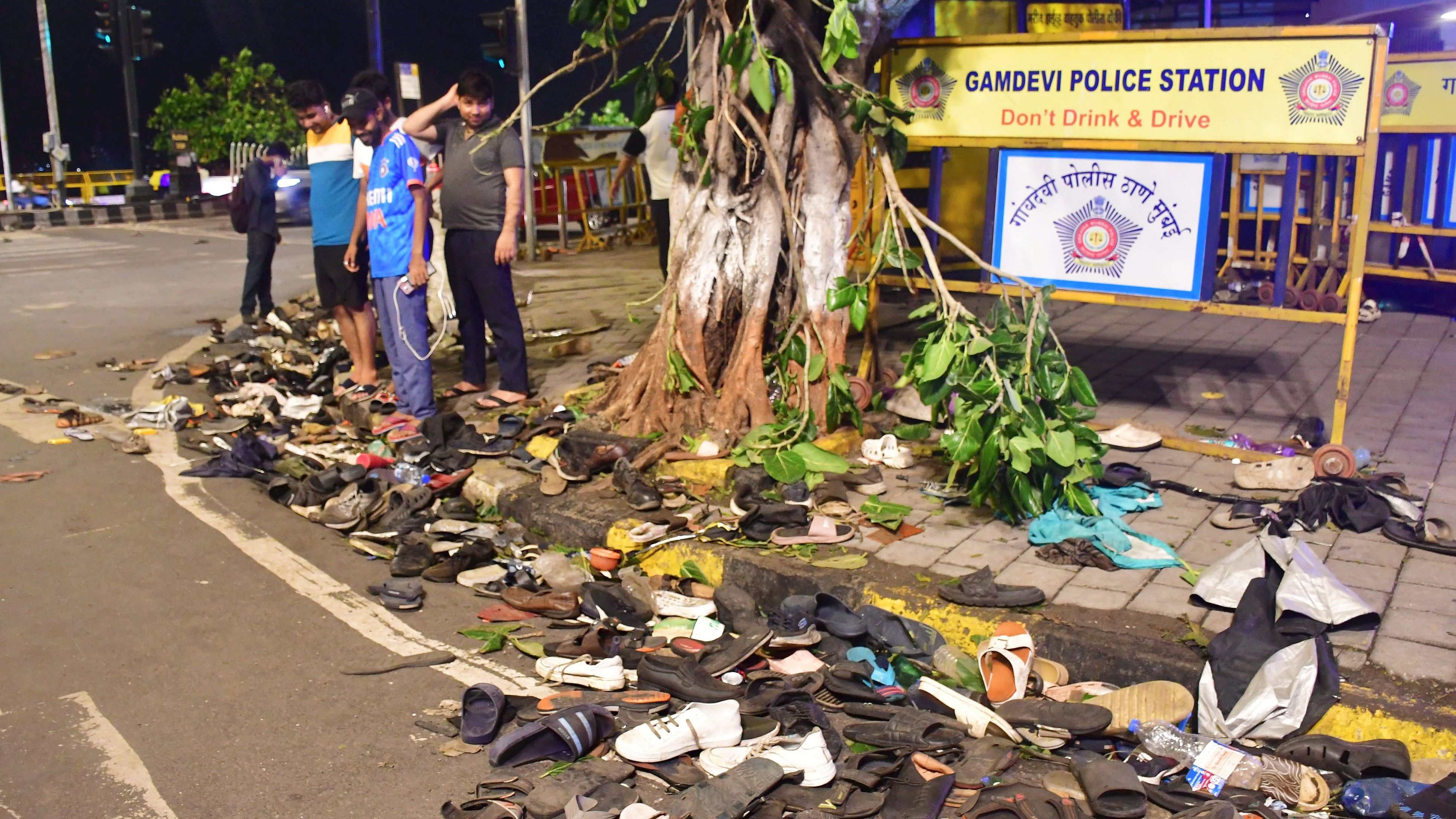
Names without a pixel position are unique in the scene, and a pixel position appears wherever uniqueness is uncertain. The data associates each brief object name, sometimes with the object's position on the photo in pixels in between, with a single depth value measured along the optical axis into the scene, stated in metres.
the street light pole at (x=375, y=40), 17.97
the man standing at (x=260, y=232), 11.07
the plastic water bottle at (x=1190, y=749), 3.42
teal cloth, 4.65
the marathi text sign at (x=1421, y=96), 9.51
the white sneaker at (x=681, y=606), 4.63
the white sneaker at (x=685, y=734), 3.59
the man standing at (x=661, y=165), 10.20
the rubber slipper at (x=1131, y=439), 6.10
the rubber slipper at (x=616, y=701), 3.90
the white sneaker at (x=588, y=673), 4.08
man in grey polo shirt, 7.01
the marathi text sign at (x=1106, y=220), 5.81
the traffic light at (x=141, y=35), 23.95
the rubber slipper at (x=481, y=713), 3.72
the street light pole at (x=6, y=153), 24.94
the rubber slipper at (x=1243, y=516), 5.00
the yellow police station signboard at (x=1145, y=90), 5.34
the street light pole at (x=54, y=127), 24.25
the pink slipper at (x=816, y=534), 4.97
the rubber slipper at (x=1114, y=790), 3.28
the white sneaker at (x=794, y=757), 3.46
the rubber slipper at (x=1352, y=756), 3.37
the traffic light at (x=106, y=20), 24.17
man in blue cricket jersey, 7.04
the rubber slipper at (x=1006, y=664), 3.87
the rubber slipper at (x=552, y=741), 3.60
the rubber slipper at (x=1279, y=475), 5.36
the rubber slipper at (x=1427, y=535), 4.59
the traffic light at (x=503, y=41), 14.74
